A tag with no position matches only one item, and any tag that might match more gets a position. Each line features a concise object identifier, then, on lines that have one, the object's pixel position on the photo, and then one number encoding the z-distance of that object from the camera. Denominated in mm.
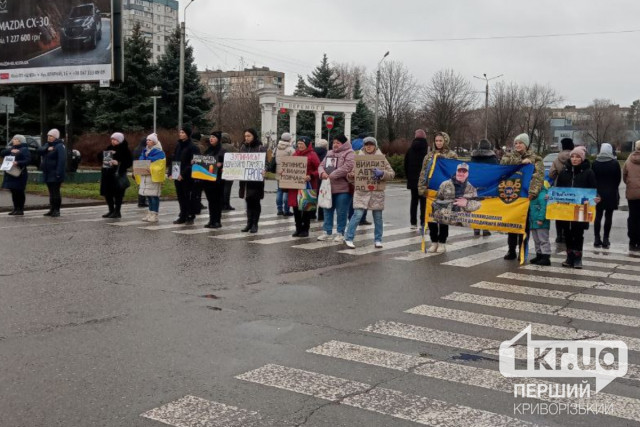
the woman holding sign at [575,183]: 10875
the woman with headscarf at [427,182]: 11945
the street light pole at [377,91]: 45625
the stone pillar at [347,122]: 51875
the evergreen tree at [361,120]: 60719
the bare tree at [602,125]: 114438
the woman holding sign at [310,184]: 13570
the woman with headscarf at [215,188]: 14633
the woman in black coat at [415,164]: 15586
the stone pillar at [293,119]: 49362
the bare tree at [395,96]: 67938
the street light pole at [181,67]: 35031
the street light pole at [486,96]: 62531
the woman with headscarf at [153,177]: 15492
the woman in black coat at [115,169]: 16016
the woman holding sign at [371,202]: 12164
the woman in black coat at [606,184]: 13305
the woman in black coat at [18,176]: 16203
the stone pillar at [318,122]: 51438
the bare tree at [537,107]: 81500
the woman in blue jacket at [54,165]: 16156
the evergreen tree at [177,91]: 47781
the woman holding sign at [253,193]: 13930
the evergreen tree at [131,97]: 45062
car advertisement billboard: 26797
